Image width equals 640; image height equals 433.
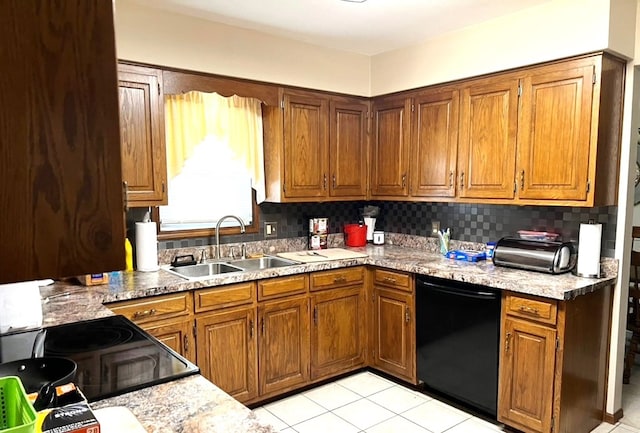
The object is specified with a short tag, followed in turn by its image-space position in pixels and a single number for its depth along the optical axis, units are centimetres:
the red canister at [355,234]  391
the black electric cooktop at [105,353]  129
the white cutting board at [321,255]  329
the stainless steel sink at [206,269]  303
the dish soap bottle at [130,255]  269
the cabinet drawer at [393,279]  311
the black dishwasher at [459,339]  265
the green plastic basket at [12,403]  86
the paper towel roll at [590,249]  256
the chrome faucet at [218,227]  317
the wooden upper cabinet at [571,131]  247
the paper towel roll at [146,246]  276
